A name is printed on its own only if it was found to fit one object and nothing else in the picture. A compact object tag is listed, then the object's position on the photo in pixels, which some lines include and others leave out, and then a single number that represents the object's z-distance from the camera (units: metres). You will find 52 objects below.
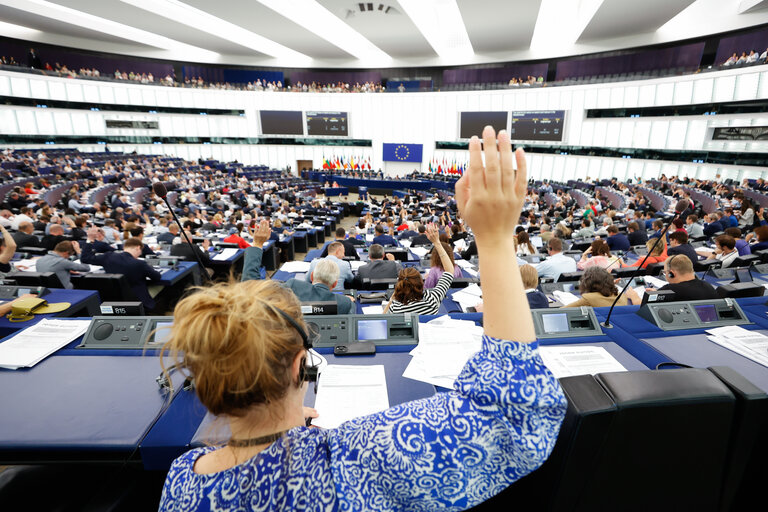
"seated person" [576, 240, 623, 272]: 4.34
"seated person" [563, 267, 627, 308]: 2.74
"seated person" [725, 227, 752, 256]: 4.89
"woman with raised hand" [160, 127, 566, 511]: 0.58
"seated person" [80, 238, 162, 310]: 4.20
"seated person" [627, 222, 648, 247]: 6.53
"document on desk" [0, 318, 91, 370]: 1.59
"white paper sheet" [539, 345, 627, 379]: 1.52
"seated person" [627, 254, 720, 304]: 2.50
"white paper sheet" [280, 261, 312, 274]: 4.31
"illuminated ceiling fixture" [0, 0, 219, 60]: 15.55
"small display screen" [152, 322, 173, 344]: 1.75
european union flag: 24.08
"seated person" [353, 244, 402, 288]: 4.11
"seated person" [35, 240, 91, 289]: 4.02
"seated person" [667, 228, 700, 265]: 4.49
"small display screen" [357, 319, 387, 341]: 1.82
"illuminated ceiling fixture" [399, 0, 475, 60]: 15.66
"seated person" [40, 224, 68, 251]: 5.37
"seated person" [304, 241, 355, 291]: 3.89
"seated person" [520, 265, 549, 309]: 2.70
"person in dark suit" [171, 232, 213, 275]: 5.42
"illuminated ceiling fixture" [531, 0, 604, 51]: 14.91
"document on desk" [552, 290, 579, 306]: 3.06
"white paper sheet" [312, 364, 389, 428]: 1.28
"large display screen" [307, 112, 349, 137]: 24.47
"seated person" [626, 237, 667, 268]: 4.48
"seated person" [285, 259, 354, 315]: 2.64
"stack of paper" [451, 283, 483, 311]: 2.77
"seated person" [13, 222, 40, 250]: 5.35
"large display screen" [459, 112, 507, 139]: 21.02
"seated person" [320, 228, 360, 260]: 5.76
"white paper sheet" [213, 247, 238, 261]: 5.66
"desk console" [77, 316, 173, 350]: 1.74
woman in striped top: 2.38
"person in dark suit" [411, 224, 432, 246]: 7.12
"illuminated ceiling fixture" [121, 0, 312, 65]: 15.97
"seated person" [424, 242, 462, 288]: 3.43
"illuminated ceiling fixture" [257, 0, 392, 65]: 16.05
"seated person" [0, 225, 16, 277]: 3.21
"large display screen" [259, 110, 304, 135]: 24.69
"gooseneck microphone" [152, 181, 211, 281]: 1.70
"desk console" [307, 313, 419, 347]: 1.78
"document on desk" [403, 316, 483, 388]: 1.50
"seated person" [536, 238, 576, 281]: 4.32
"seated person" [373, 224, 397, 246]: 6.99
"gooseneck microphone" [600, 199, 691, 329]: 1.67
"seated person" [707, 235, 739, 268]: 4.13
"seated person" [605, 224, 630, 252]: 6.06
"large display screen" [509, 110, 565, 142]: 19.52
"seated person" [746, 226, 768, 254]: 5.04
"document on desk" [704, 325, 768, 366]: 1.59
